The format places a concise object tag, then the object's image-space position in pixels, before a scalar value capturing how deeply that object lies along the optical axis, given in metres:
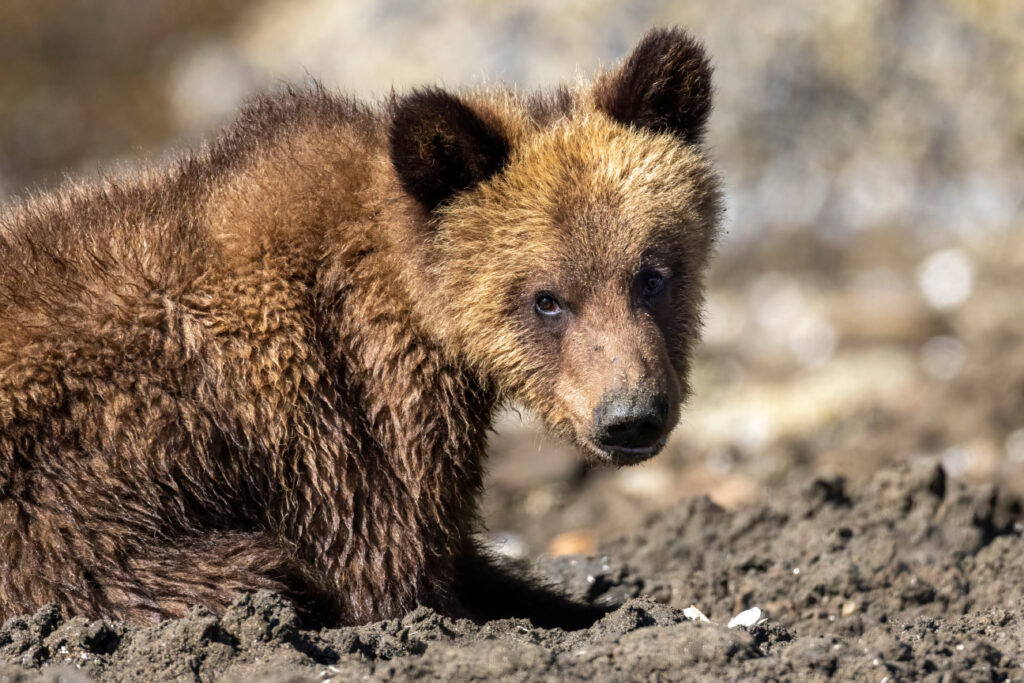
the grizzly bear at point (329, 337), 10.72
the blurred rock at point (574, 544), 18.67
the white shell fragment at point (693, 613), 12.70
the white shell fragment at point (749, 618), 12.93
